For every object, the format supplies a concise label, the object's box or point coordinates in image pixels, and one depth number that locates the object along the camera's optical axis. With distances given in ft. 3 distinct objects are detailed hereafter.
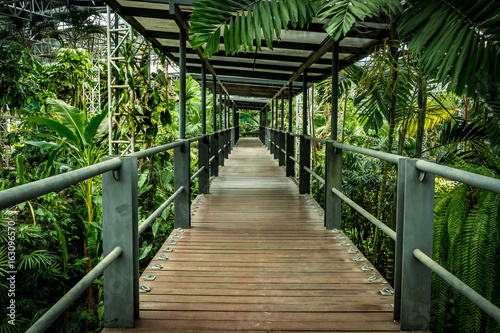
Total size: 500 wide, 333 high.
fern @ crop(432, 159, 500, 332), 8.24
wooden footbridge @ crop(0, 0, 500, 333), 6.22
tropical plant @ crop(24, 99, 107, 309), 17.54
